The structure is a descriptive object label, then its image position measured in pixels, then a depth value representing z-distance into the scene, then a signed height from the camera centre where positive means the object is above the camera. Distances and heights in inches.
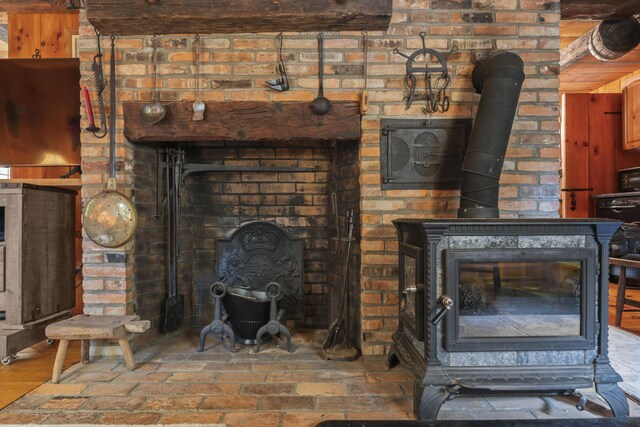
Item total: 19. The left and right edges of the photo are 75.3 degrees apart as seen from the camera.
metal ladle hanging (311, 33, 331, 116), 92.8 +25.6
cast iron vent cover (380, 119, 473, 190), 95.2 +13.5
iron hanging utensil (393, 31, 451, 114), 94.4 +32.1
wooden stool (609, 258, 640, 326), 121.8 -24.5
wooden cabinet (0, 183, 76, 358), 94.7 -11.6
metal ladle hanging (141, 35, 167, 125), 93.4 +22.6
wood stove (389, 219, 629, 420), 68.0 -18.8
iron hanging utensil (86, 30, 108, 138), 93.9 +28.5
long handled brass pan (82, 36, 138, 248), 88.7 -1.1
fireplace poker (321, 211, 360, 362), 96.1 -29.5
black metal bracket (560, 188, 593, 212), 205.3 +5.8
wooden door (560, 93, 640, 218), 201.9 +29.4
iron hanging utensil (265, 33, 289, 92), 94.4 +29.9
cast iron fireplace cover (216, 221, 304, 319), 116.4 -13.7
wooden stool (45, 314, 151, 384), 82.2 -23.7
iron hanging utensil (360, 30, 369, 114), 94.6 +33.7
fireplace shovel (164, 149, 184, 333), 109.0 -2.0
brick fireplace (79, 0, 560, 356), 95.2 +27.8
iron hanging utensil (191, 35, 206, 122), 93.7 +25.1
